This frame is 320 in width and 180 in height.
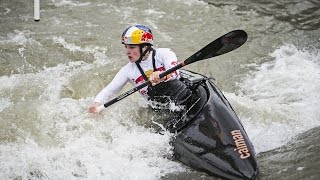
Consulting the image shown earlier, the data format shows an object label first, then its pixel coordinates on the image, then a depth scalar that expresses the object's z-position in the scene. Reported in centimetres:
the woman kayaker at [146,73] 1116
